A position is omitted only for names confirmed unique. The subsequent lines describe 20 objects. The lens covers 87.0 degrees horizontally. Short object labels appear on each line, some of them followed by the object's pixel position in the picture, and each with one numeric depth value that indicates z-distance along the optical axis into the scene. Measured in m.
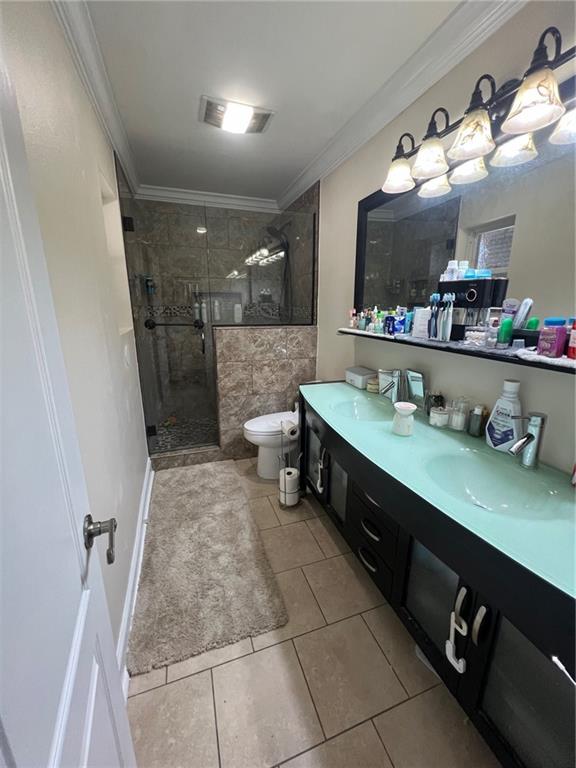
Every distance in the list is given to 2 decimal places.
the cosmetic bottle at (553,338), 0.93
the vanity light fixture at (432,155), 1.27
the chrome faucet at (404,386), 1.59
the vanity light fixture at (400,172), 1.45
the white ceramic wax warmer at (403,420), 1.31
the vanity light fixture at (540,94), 0.90
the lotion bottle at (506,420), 1.12
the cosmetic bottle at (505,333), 1.12
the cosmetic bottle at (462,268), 1.26
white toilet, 2.29
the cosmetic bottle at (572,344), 0.89
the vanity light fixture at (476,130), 1.08
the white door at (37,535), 0.35
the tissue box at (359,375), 1.96
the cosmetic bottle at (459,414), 1.33
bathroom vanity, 0.69
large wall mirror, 0.99
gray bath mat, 1.29
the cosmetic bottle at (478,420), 1.27
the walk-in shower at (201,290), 2.73
